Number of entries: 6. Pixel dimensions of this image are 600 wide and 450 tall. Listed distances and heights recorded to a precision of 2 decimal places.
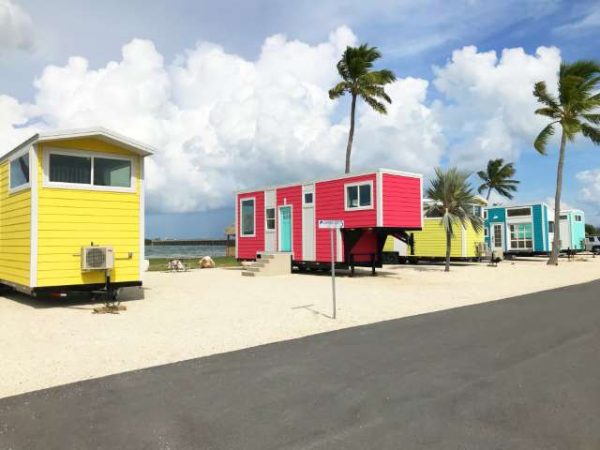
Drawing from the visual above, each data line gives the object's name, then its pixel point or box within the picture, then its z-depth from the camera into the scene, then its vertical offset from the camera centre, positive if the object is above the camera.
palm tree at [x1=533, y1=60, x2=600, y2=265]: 27.16 +7.60
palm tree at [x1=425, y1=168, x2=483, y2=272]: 22.94 +2.03
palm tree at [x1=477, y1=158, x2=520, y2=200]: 52.88 +7.08
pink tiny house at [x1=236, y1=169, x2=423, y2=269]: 17.83 +1.12
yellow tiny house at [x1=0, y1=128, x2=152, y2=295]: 10.67 +0.78
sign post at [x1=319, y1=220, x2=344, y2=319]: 9.62 +0.37
